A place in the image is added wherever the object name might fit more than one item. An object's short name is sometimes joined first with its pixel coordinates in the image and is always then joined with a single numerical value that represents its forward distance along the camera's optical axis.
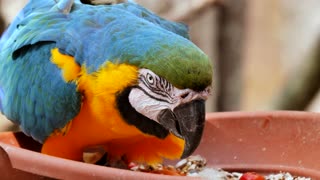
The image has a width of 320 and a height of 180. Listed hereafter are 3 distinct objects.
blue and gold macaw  3.79
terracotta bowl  4.41
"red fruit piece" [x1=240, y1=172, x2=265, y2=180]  4.16
